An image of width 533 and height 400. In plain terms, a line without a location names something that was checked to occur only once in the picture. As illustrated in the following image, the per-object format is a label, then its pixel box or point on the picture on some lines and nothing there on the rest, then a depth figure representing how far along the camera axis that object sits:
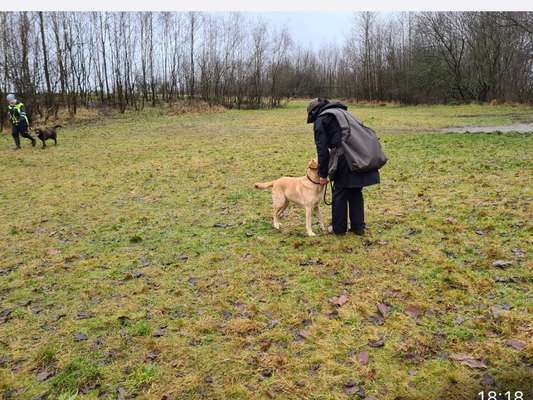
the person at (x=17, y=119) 15.89
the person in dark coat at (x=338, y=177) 5.53
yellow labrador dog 5.97
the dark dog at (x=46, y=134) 17.00
